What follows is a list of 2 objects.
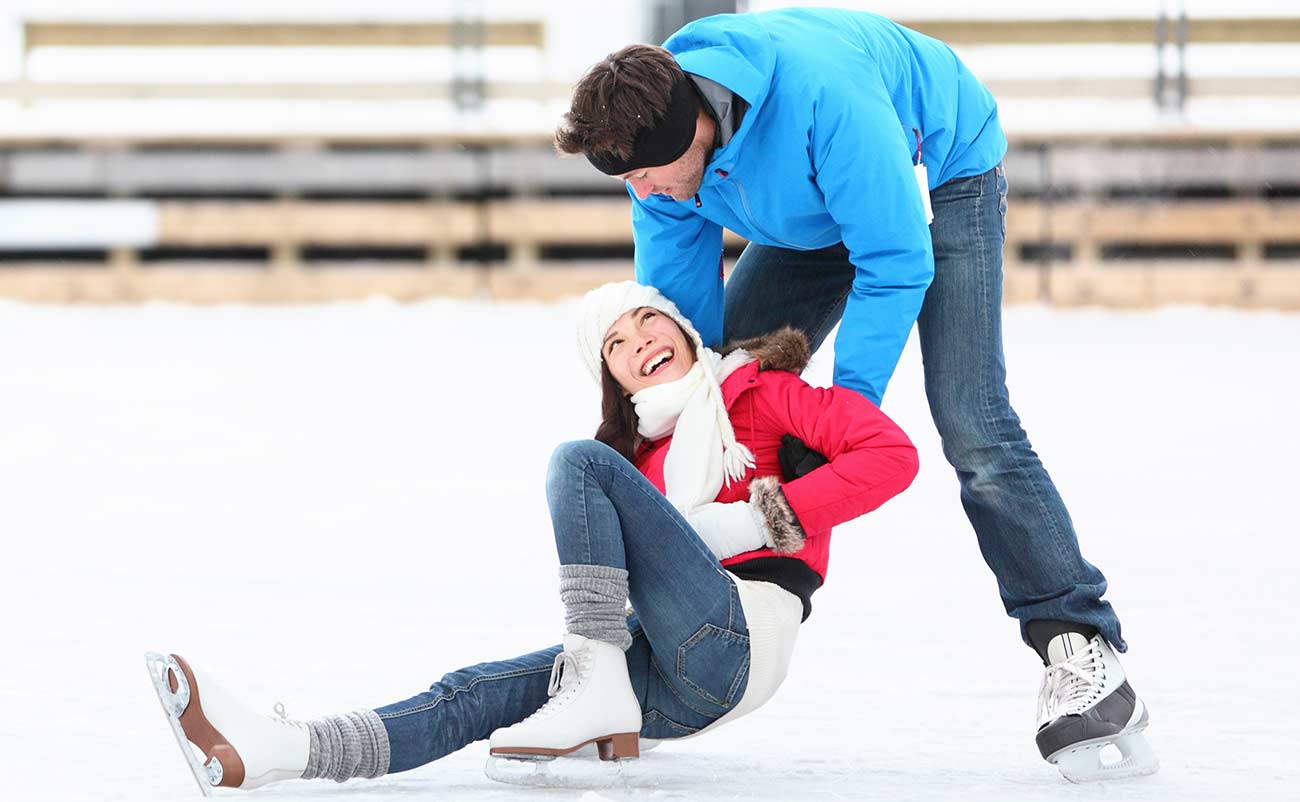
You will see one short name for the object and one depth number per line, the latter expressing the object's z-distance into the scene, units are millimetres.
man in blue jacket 15023
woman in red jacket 14836
